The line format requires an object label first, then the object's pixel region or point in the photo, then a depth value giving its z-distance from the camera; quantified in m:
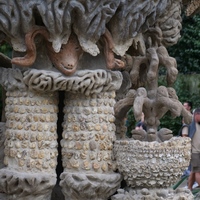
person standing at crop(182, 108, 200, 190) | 6.90
